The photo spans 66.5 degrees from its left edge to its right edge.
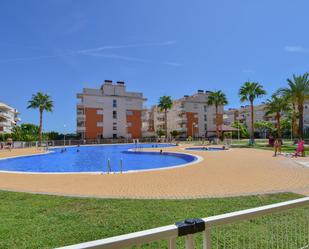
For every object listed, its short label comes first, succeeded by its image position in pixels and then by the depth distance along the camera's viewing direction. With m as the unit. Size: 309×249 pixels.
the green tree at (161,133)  69.75
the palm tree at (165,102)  59.91
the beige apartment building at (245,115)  87.88
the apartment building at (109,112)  58.12
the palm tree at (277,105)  36.25
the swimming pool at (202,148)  31.03
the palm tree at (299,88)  29.86
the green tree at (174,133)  72.61
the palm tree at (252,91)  38.34
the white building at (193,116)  74.38
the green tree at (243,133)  67.19
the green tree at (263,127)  54.72
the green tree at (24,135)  47.61
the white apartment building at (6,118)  68.78
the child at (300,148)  18.75
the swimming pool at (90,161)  18.21
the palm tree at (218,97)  50.09
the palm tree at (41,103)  43.16
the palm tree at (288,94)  30.94
